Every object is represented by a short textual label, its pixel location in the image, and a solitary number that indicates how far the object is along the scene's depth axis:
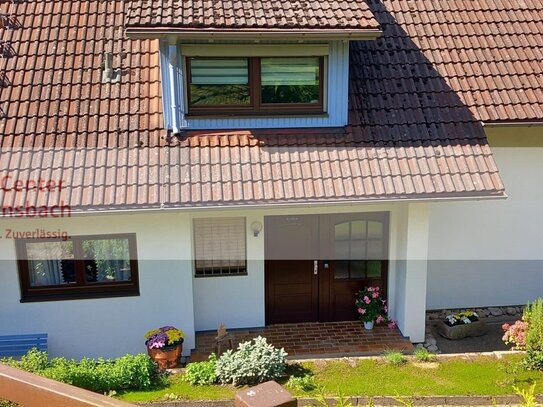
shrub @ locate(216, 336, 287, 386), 7.59
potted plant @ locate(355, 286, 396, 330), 9.94
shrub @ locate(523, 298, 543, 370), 7.85
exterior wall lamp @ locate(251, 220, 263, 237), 9.53
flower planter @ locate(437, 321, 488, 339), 9.83
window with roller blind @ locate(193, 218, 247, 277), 9.62
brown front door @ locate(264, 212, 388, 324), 9.91
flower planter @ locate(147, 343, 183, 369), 8.41
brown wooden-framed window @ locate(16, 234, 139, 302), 8.62
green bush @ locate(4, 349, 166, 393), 7.19
